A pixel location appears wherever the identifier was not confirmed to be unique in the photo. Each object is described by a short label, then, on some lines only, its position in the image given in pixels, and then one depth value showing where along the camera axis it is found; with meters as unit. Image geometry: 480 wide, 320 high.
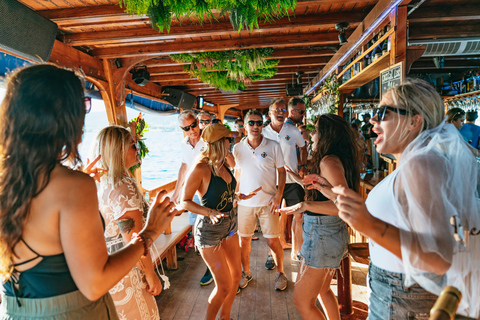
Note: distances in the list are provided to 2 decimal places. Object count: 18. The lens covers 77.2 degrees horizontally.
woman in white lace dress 1.75
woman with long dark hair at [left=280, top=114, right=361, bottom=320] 2.11
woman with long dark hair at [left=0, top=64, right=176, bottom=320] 0.97
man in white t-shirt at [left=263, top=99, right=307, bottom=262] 4.12
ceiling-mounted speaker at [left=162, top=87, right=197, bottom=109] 8.10
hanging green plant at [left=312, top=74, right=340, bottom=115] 5.30
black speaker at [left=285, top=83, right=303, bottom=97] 8.27
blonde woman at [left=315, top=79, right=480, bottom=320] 1.08
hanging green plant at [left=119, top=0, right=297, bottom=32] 2.49
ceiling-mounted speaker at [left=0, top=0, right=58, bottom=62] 2.78
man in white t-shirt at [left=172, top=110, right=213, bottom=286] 4.03
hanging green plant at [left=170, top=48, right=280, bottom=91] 5.02
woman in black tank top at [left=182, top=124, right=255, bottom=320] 2.47
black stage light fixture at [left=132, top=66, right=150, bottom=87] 5.53
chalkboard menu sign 2.97
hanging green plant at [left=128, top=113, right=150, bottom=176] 4.75
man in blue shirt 5.57
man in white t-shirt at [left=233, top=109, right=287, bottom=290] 3.47
